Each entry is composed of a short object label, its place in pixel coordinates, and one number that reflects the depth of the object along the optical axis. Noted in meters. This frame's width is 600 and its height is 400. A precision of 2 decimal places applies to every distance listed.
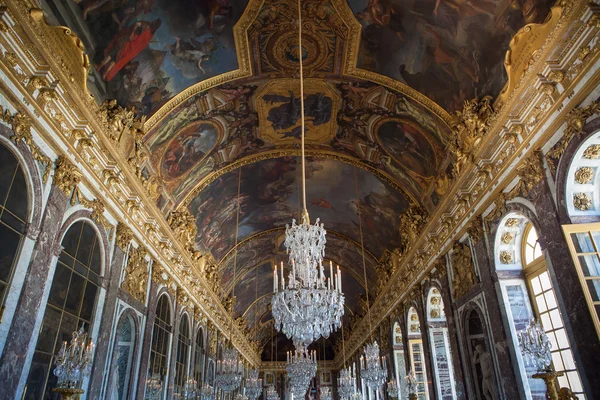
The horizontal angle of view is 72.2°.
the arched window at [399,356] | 17.25
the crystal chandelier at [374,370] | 12.45
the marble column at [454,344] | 10.06
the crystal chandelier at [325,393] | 22.05
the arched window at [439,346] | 12.46
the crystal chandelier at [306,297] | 6.79
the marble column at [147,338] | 9.96
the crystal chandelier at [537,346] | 5.80
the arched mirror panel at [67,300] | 6.21
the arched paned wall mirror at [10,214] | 5.49
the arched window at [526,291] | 7.41
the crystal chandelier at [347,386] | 15.75
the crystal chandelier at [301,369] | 13.34
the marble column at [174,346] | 12.52
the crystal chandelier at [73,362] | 5.71
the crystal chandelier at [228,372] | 12.96
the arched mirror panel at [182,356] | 13.52
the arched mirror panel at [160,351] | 10.88
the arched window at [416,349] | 15.40
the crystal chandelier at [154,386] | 10.49
